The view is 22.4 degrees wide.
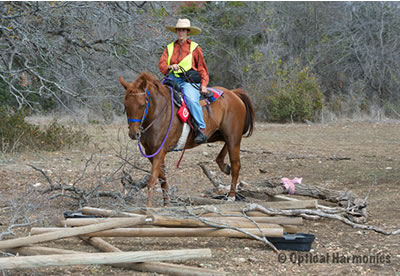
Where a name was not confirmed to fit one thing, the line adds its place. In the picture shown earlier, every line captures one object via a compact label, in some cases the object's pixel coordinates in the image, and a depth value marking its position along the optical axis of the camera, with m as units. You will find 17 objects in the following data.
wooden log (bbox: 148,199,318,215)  10.74
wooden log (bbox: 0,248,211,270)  7.88
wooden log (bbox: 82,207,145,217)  10.65
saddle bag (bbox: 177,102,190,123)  13.59
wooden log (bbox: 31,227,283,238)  9.99
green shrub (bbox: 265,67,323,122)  36.18
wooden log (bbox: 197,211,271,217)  11.06
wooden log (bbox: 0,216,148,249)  9.15
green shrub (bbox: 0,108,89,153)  21.41
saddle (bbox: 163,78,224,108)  13.75
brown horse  12.48
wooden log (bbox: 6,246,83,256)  9.08
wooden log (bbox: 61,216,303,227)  10.29
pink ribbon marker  13.03
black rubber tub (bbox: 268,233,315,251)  10.03
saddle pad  14.49
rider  13.84
